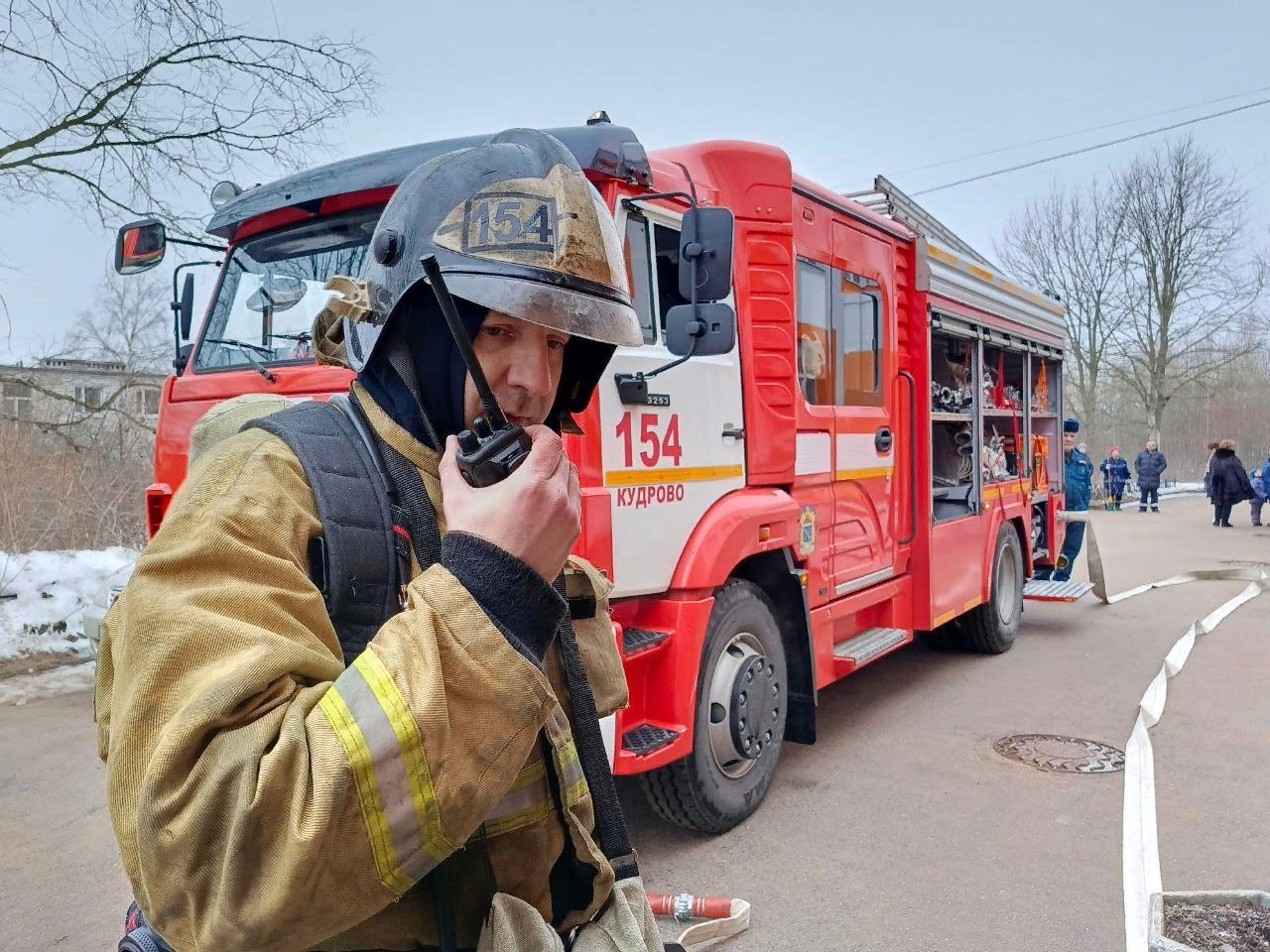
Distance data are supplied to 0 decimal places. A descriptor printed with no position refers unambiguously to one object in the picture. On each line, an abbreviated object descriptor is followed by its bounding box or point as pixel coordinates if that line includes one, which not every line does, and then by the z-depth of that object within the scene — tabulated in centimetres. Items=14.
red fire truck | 357
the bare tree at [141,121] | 786
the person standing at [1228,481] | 1791
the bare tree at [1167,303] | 2870
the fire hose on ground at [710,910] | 321
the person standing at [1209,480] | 1851
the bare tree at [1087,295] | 2986
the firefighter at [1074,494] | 1045
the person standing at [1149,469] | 2216
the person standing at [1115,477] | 2391
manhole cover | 486
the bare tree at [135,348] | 1169
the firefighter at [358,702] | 84
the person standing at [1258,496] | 1823
